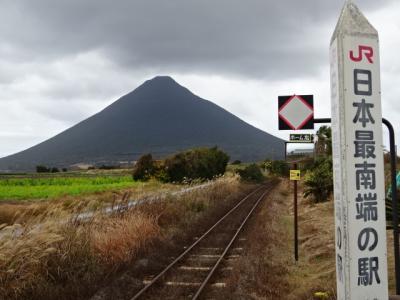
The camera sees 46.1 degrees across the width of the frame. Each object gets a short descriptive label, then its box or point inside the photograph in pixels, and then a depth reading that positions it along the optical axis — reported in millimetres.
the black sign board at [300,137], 8273
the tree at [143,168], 46625
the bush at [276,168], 88500
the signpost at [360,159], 4160
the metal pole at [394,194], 4523
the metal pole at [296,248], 10078
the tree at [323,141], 42562
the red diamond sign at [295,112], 7199
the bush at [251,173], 62012
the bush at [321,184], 23453
